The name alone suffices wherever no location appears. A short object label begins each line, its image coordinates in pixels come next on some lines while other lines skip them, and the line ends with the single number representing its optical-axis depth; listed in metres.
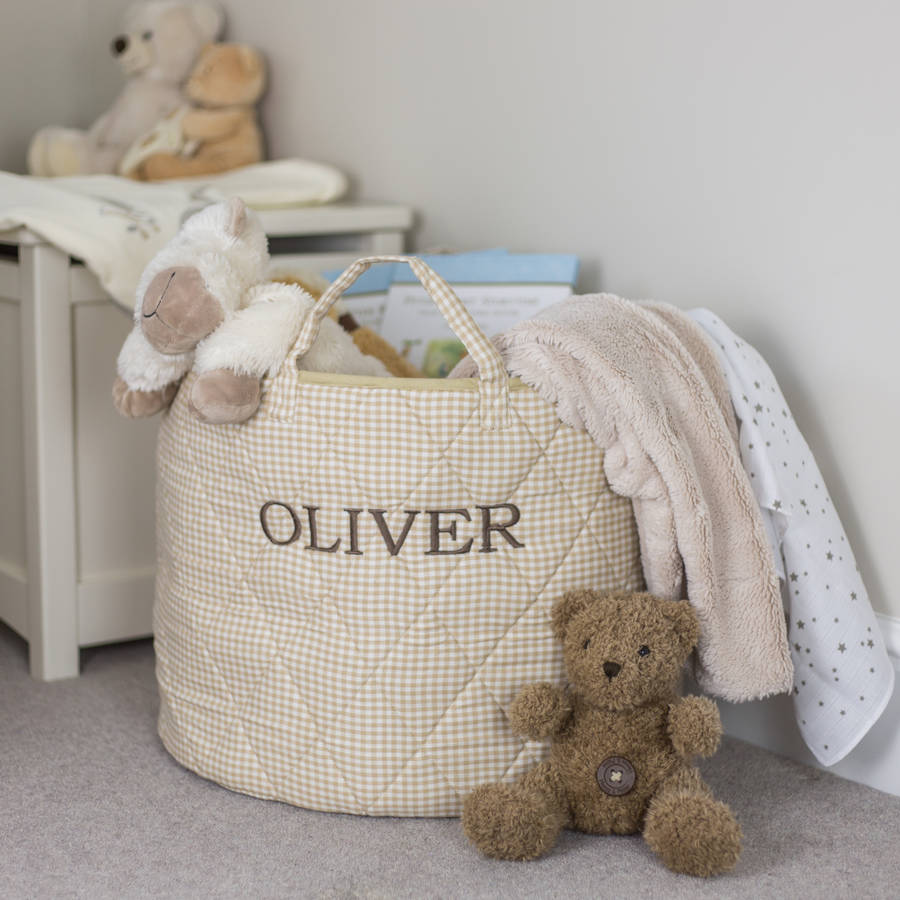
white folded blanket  2.23
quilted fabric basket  1.93
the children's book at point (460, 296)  2.28
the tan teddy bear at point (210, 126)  2.65
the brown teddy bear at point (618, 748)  1.89
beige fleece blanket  1.94
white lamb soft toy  1.96
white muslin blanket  2.02
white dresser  2.27
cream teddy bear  2.67
